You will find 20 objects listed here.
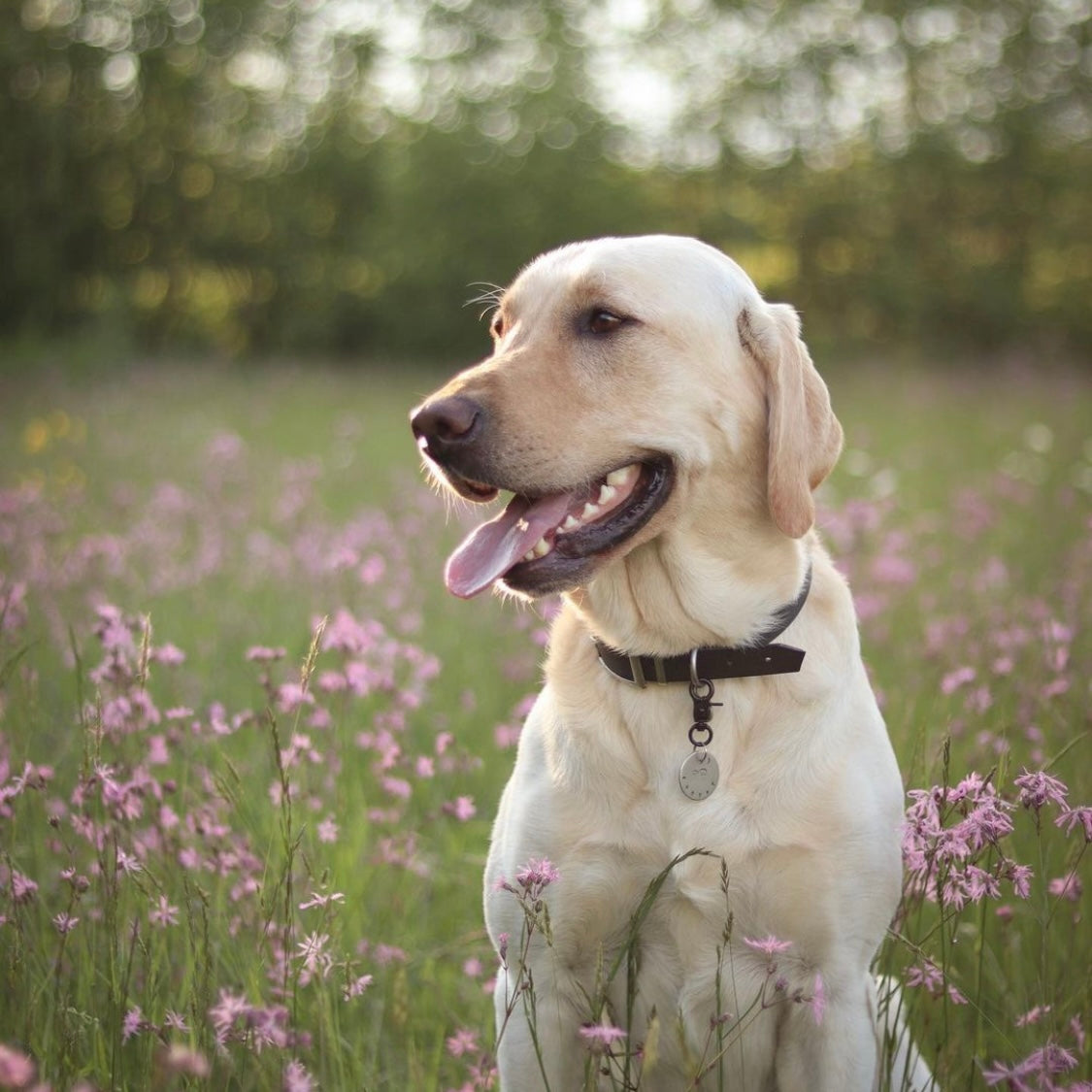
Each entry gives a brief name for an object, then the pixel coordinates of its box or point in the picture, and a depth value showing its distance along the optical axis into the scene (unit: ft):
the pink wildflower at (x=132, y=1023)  6.74
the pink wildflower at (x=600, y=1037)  5.75
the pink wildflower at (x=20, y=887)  7.20
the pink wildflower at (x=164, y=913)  7.77
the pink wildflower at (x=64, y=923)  6.72
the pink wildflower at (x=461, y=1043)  8.83
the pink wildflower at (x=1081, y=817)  6.30
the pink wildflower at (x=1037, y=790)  6.19
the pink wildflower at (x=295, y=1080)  5.33
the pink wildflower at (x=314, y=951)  6.92
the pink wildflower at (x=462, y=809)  9.77
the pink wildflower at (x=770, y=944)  6.50
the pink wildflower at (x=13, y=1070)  3.46
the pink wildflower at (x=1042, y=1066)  5.82
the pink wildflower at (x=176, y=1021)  6.71
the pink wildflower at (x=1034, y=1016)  7.25
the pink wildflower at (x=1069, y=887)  7.47
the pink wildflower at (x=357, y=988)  7.14
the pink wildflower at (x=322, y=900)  7.06
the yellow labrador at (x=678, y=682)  7.93
